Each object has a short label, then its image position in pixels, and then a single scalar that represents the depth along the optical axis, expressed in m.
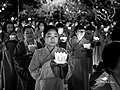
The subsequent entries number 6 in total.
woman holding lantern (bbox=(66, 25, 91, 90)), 5.12
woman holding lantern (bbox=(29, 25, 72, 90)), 2.89
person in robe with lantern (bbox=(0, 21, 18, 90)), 5.00
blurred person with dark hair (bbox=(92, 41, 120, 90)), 1.71
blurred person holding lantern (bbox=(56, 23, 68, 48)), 5.91
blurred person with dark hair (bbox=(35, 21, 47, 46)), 5.70
